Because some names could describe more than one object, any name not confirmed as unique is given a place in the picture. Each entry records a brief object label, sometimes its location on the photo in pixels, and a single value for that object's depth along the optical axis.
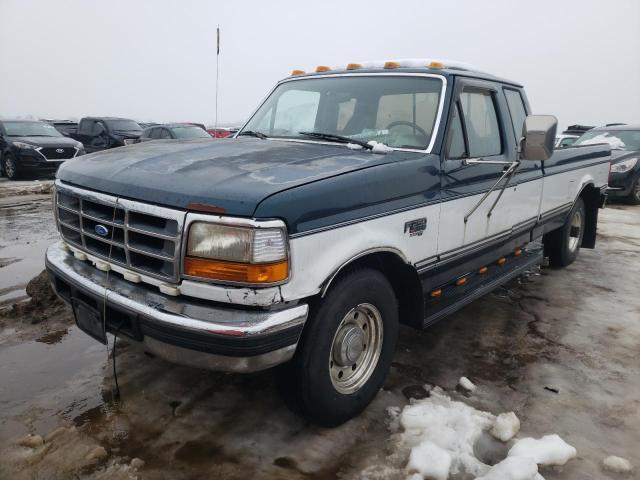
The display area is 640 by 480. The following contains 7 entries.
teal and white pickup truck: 2.22
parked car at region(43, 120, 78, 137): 19.05
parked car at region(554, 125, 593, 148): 14.52
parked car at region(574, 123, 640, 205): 11.34
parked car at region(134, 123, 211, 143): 14.54
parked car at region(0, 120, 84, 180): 12.84
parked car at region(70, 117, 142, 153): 17.06
